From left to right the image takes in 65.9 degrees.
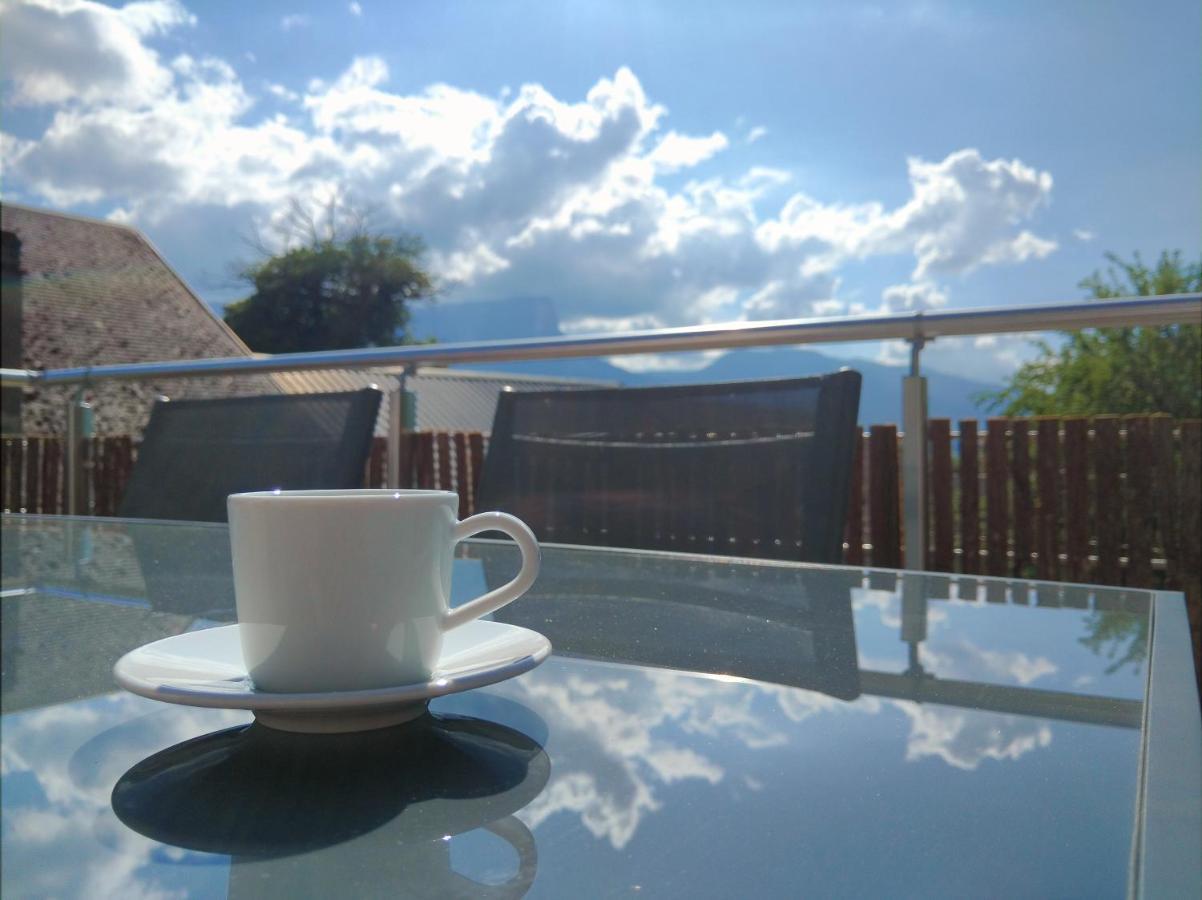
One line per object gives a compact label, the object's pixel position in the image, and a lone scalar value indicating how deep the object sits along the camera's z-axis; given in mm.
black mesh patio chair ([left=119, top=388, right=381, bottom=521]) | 1446
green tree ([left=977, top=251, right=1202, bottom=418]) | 12977
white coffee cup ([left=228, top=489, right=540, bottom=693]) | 389
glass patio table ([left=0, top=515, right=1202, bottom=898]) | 250
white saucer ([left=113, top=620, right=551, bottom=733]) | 357
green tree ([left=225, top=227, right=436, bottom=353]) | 32781
